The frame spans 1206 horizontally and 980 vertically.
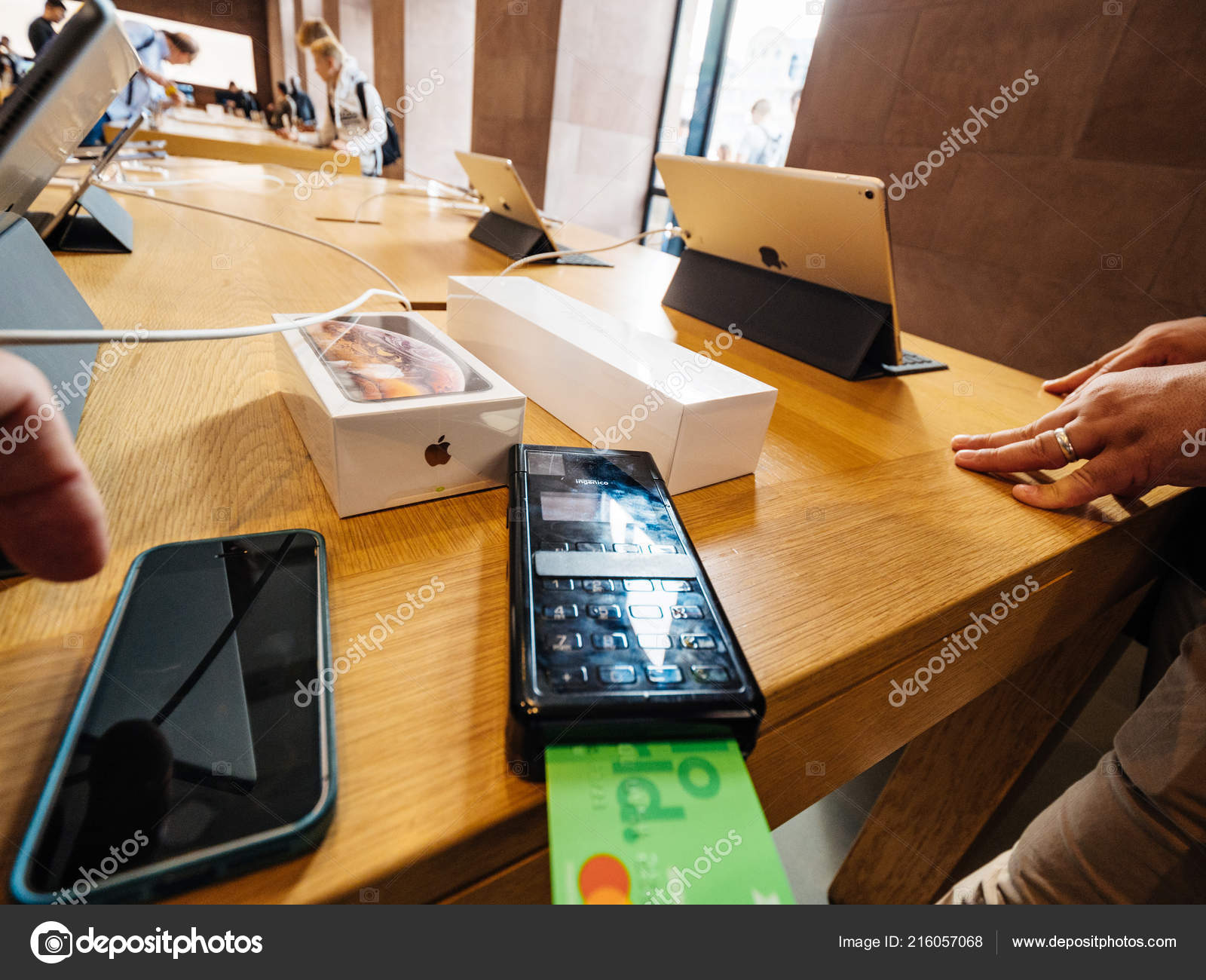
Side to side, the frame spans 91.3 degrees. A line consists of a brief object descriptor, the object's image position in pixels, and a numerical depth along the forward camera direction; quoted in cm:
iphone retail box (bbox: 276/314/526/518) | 35
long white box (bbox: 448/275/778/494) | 43
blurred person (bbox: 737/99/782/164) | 284
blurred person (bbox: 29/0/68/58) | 339
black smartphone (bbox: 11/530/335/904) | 18
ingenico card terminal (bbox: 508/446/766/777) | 23
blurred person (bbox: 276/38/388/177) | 291
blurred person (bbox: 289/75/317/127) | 585
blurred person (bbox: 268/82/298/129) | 459
